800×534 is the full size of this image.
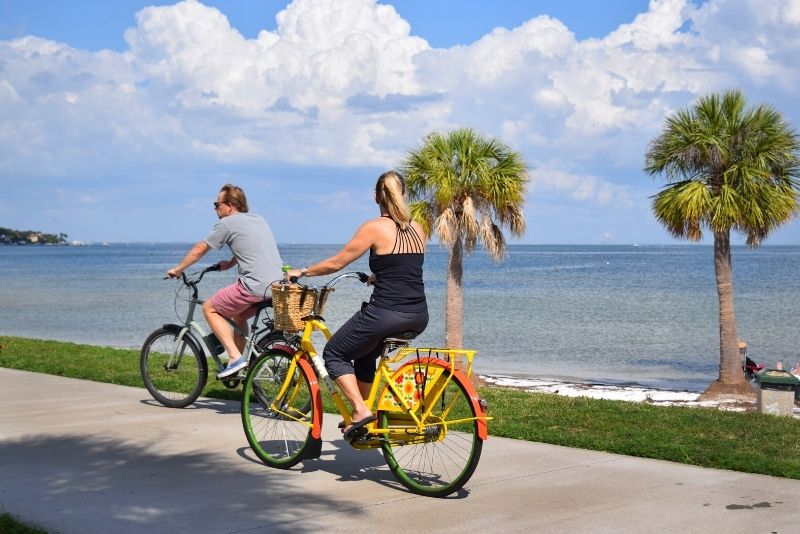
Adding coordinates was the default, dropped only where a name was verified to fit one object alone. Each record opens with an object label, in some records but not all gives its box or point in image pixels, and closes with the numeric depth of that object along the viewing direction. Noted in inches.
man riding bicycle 335.3
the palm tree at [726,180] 636.1
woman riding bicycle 240.5
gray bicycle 354.3
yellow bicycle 236.1
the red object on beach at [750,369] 674.8
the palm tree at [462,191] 662.5
